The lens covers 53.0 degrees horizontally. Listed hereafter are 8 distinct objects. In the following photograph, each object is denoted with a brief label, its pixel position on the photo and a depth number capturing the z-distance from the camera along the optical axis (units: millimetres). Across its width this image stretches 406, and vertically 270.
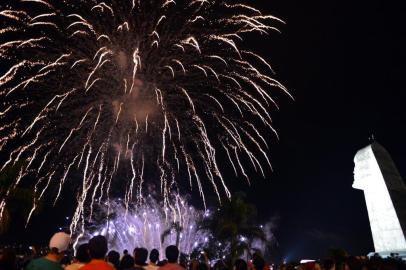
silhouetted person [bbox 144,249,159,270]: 8062
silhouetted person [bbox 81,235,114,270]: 5473
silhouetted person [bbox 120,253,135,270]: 8109
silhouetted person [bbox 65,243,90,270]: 6945
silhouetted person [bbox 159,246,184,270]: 6539
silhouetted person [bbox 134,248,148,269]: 7195
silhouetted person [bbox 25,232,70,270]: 5668
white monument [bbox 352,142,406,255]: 26141
